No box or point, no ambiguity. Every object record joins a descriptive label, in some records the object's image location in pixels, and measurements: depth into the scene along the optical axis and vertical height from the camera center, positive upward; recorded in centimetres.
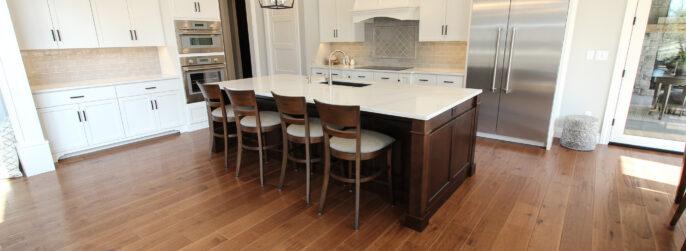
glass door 374 -46
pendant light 343 +45
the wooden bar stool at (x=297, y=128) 265 -66
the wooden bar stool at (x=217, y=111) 346 -65
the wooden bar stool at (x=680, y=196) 236 -116
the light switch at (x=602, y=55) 400 -15
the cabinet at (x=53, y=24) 373 +34
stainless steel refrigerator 388 -21
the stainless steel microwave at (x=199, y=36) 494 +22
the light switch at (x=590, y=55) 409 -15
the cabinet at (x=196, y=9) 488 +61
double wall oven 506 -32
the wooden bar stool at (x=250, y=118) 306 -66
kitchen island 235 -62
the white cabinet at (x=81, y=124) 394 -85
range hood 489 +55
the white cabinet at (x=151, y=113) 456 -83
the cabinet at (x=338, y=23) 568 +42
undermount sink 363 -38
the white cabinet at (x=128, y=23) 431 +39
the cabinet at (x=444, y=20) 451 +35
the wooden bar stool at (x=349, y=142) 233 -69
